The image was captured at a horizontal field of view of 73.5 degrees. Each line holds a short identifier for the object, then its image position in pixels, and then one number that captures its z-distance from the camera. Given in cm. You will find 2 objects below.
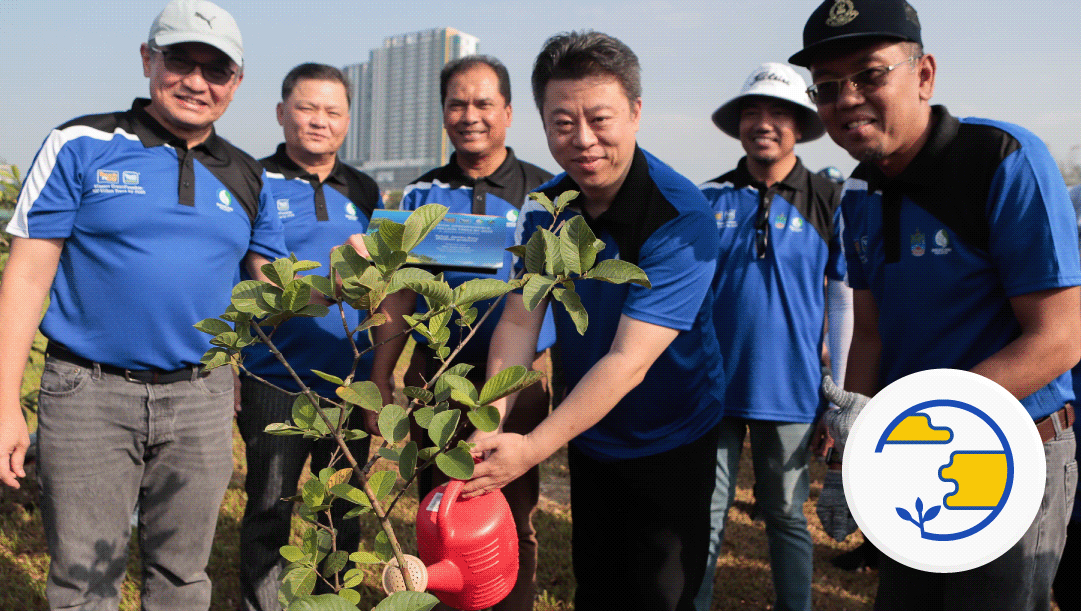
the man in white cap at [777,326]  299
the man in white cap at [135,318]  220
